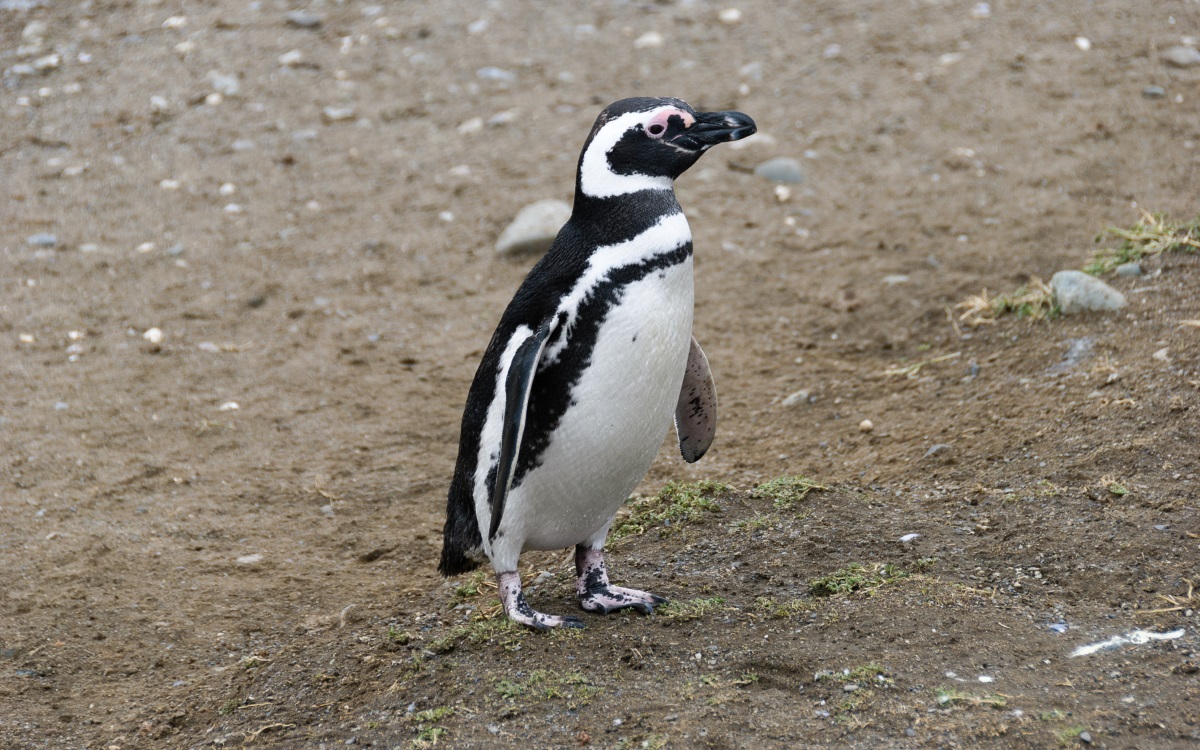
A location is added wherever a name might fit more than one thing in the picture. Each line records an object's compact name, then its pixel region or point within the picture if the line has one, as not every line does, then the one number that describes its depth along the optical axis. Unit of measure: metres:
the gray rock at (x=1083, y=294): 8.72
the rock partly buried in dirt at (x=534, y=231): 11.70
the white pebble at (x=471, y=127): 14.10
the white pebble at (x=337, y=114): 14.31
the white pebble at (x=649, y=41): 15.51
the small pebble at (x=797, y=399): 9.22
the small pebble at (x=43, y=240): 12.10
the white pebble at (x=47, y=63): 15.40
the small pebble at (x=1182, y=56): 13.70
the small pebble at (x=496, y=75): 15.06
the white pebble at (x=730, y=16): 16.12
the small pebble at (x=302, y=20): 16.23
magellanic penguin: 5.47
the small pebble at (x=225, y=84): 14.78
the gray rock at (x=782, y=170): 12.77
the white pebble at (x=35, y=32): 16.12
